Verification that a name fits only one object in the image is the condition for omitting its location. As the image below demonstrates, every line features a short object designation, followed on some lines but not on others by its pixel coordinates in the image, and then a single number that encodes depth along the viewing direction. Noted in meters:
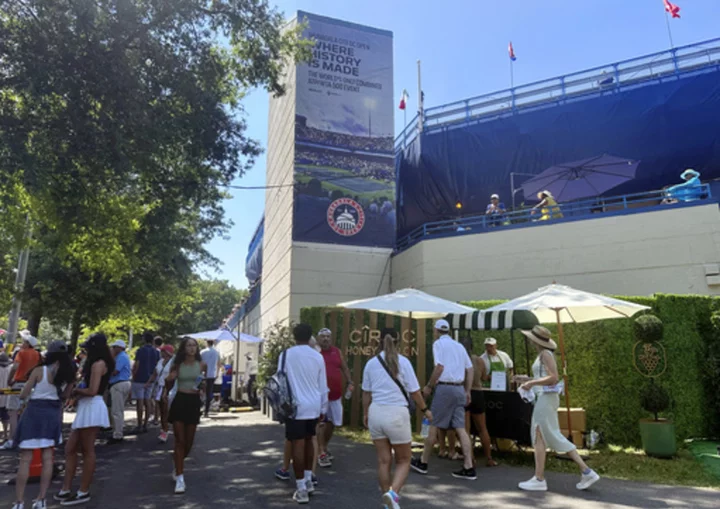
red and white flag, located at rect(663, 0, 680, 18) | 18.84
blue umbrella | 14.16
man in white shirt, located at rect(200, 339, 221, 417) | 12.07
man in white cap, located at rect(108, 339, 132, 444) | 8.87
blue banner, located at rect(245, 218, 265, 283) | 24.24
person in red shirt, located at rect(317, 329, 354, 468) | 6.75
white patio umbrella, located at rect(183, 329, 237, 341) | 14.36
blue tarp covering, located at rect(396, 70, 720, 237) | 16.64
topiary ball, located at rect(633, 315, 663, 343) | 7.95
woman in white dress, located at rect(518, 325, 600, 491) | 5.57
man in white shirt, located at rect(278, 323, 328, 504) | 5.17
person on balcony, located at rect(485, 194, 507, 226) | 13.66
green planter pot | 7.21
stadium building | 11.88
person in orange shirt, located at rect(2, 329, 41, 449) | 8.03
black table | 6.98
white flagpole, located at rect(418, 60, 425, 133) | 19.59
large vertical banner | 15.66
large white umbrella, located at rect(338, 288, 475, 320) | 7.91
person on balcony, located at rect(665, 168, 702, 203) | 11.45
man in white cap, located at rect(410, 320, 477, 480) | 6.22
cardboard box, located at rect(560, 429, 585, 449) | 7.78
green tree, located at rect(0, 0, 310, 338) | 8.32
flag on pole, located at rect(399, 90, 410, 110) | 22.45
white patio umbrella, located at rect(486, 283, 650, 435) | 6.99
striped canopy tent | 7.13
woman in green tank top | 5.53
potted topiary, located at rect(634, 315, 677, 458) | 7.24
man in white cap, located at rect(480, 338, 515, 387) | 7.90
